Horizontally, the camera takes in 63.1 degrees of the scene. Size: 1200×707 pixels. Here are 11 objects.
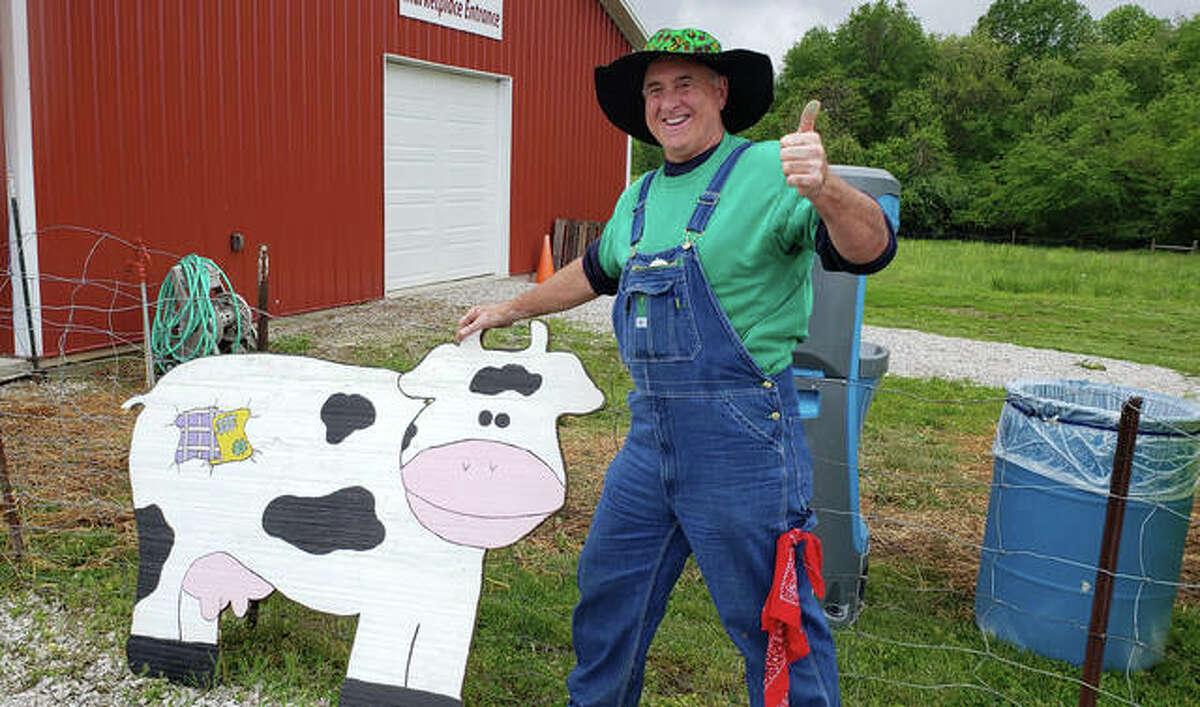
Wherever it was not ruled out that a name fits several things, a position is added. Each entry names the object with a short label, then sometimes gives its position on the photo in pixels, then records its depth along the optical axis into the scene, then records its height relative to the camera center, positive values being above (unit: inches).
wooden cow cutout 108.7 -35.2
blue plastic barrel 130.5 -41.0
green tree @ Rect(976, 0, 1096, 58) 2304.5 +455.2
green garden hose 264.4 -37.5
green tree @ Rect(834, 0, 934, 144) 2149.4 +360.3
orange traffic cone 541.3 -36.5
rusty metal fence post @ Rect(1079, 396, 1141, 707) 101.8 -31.1
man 86.3 -15.0
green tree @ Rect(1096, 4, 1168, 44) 2315.9 +481.8
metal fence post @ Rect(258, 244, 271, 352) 145.4 -17.5
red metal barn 285.0 +18.5
